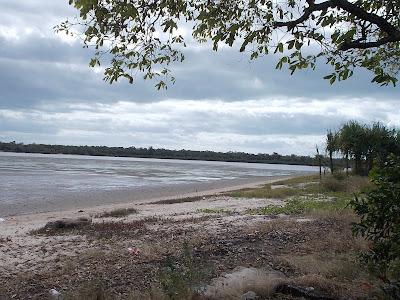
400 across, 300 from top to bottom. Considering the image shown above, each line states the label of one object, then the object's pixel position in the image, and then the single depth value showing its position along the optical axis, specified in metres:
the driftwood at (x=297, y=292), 6.39
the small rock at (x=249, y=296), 6.36
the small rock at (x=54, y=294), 7.11
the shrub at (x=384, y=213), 4.71
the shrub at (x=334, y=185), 29.26
